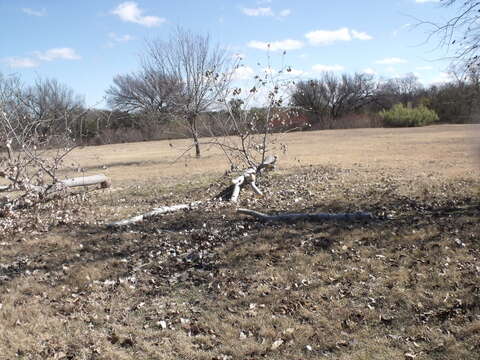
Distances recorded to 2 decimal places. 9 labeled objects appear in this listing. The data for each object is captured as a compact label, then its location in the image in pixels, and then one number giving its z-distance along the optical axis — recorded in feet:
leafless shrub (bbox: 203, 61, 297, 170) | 39.50
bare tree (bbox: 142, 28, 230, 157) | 63.98
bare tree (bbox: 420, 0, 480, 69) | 23.54
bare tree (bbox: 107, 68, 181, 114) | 72.74
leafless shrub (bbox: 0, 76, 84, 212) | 33.42
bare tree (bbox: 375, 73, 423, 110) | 191.01
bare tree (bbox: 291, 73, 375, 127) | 185.06
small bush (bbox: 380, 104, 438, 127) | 145.89
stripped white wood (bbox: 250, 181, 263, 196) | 32.01
